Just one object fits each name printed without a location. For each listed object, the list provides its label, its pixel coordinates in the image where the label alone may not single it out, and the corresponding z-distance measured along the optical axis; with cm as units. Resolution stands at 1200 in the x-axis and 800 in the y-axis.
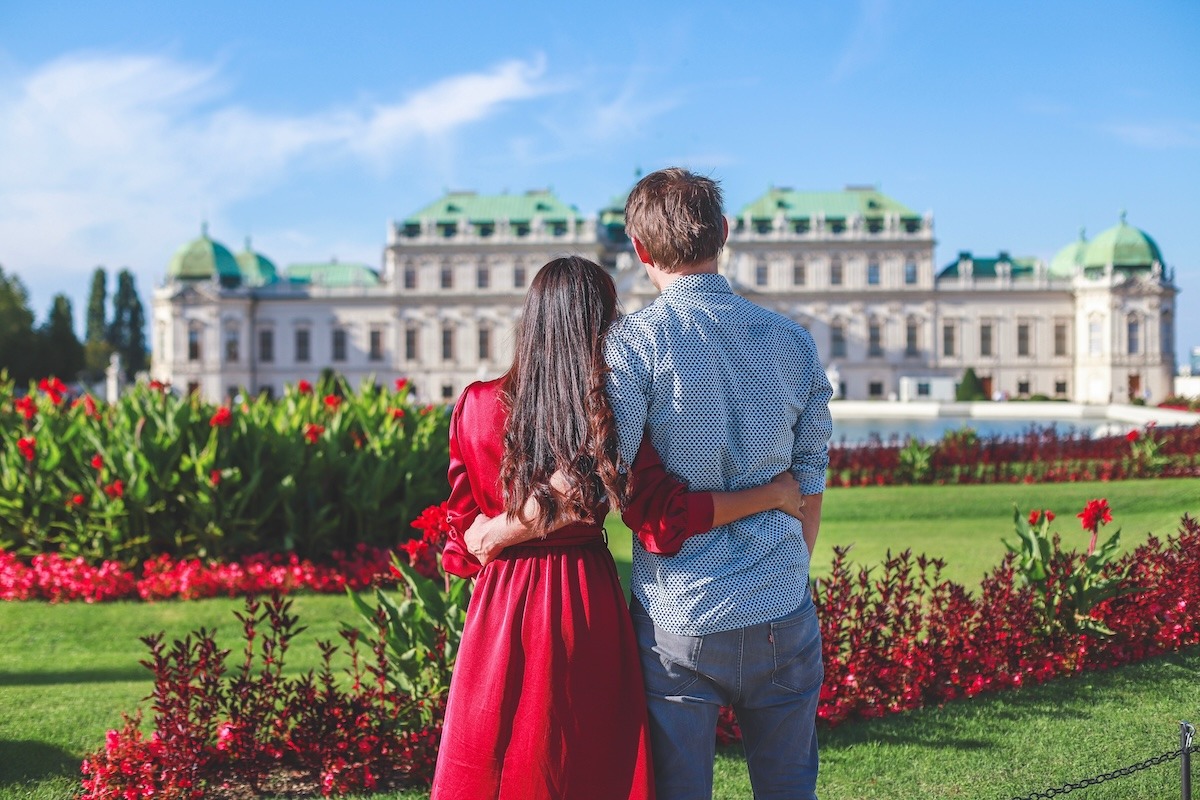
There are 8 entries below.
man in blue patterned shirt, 223
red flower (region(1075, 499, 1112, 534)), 482
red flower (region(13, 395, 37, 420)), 867
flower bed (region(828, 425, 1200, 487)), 1302
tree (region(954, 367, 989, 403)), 3794
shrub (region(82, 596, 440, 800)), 380
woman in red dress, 221
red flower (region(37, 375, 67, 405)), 883
